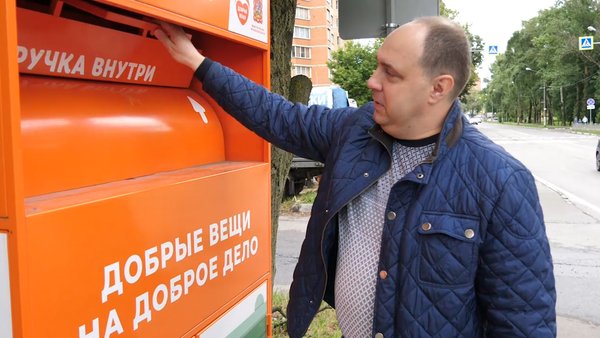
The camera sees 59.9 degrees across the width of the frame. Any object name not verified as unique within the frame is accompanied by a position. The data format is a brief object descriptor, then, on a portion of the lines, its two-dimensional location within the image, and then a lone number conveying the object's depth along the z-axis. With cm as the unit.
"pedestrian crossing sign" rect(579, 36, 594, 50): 2992
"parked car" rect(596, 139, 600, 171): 1343
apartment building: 5656
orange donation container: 104
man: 139
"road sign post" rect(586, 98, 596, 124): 4238
